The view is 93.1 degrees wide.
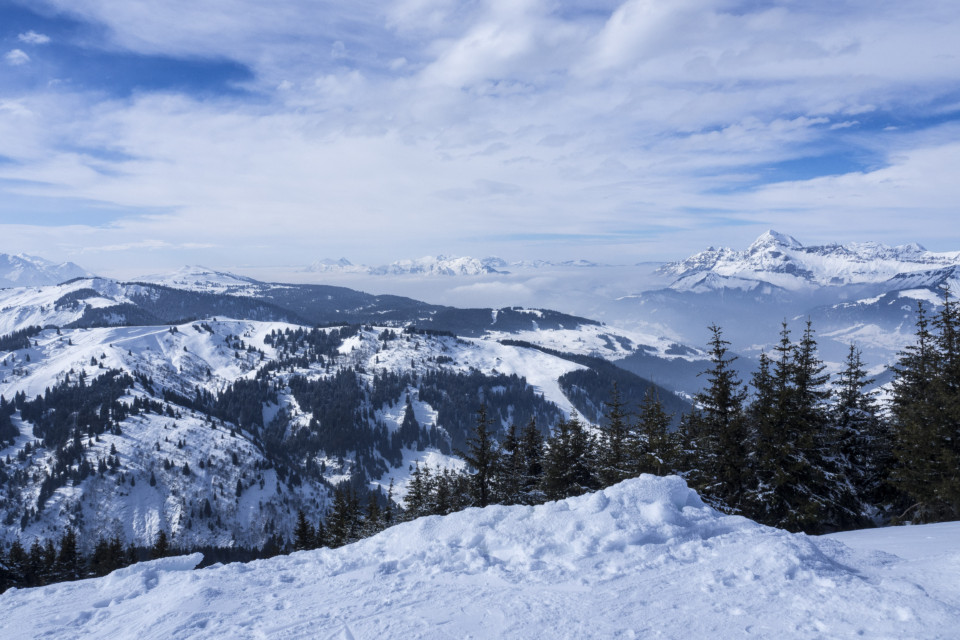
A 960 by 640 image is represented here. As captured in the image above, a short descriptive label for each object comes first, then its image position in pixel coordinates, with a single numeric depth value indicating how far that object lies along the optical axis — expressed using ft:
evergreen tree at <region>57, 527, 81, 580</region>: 172.04
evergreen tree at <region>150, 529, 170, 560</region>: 188.48
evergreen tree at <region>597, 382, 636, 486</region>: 88.87
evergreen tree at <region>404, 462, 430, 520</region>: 118.01
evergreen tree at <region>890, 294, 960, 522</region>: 61.93
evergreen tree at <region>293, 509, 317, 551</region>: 160.25
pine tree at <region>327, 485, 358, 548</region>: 132.77
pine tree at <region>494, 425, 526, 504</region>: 103.91
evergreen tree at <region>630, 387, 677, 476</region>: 82.74
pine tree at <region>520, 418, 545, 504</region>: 105.19
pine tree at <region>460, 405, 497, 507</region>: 100.58
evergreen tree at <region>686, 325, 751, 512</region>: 73.26
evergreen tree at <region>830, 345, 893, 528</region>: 74.45
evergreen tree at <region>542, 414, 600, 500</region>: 100.73
